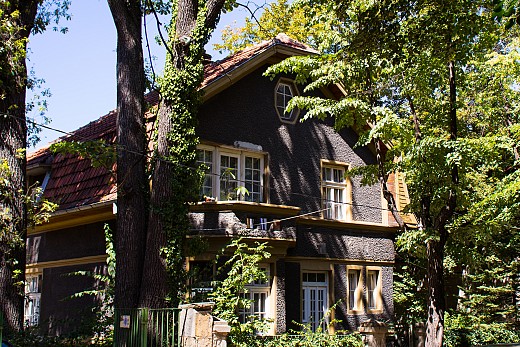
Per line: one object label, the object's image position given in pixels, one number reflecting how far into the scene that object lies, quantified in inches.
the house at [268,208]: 658.2
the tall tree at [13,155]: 527.5
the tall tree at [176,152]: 471.5
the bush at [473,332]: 807.1
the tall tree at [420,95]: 508.7
